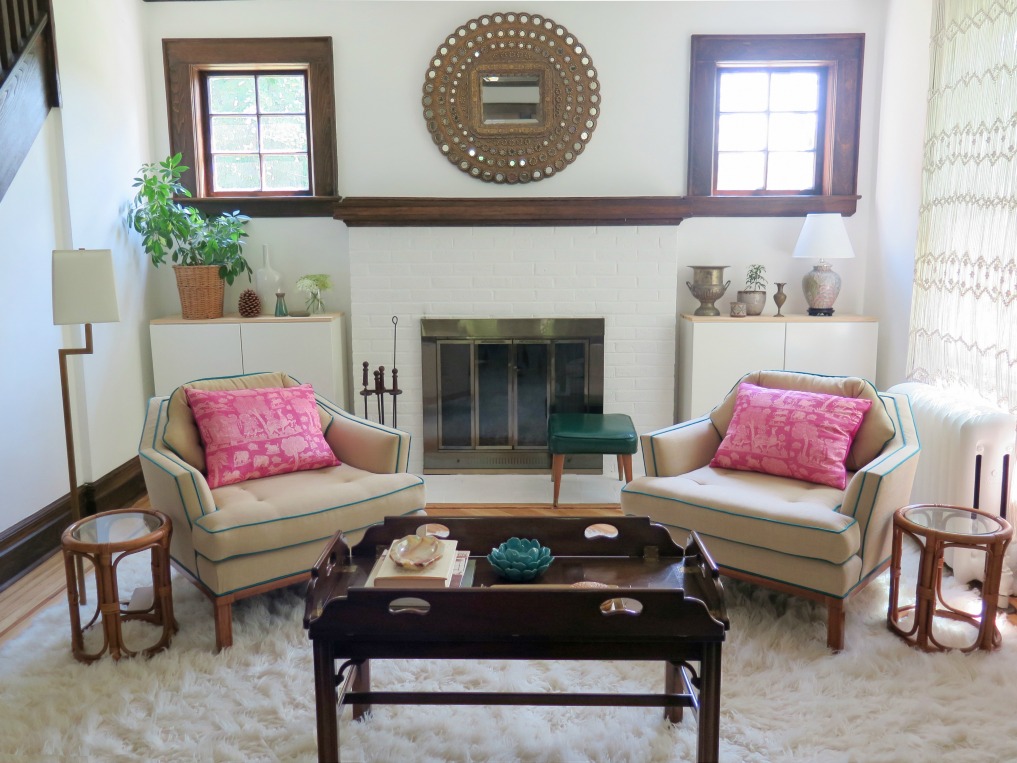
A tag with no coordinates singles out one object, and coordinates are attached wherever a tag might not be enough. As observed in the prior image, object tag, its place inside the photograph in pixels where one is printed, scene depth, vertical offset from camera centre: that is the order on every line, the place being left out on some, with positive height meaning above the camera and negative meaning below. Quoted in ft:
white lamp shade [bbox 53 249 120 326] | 9.12 -0.27
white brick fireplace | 14.83 -0.47
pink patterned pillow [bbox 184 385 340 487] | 9.95 -2.10
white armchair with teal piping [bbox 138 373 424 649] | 8.74 -2.67
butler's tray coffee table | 6.30 -2.78
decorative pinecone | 14.90 -0.76
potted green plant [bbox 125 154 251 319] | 13.98 +0.40
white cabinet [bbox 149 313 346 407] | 14.47 -1.51
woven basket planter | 14.43 -0.50
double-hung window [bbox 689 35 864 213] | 14.89 +2.56
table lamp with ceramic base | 14.20 +0.26
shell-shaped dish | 7.07 -2.50
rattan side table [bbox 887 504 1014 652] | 8.47 -2.98
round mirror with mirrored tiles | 14.79 +2.86
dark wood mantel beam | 14.42 +0.83
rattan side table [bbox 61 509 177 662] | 8.34 -2.99
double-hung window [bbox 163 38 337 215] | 14.99 +2.55
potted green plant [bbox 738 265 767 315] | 14.93 -0.60
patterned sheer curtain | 10.34 +0.62
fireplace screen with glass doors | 15.10 -2.30
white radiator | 9.89 -2.46
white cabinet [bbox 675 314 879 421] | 14.51 -1.55
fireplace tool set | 13.38 -2.08
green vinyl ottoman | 12.94 -2.76
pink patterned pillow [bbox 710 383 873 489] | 9.89 -2.12
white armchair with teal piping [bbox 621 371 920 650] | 8.64 -2.69
